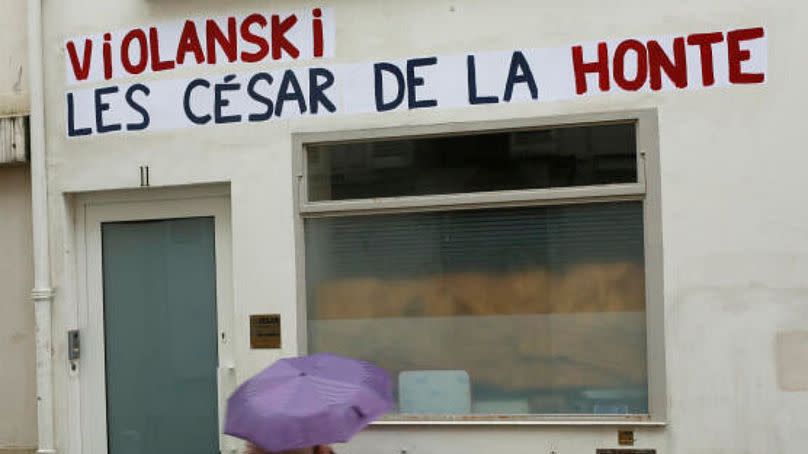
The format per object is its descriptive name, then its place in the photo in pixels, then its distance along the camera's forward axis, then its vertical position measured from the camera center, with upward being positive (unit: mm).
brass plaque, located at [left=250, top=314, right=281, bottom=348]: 7707 -362
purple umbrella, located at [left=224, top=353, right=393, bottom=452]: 4348 -516
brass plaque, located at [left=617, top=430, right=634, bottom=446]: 7129 -1068
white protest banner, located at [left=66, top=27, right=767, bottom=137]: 7051 +1228
